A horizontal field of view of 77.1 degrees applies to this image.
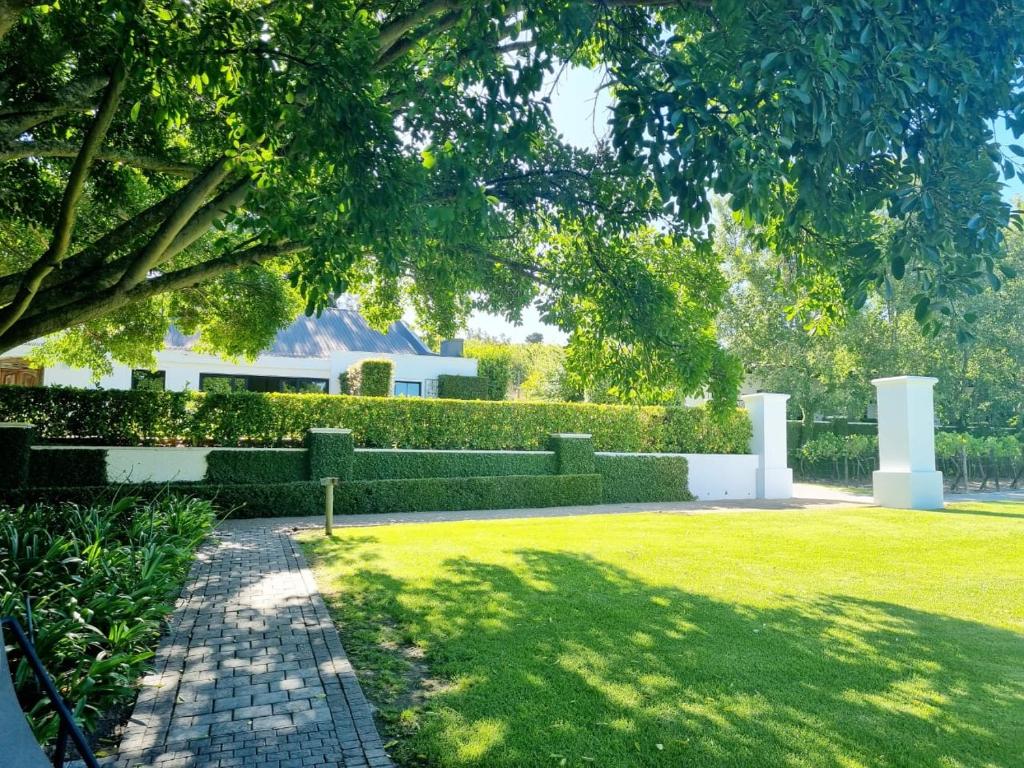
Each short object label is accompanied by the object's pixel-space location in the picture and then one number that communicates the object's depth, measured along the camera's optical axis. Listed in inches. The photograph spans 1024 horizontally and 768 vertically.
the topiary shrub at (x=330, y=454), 530.9
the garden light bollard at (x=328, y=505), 399.9
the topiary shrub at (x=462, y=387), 1016.2
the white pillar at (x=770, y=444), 744.3
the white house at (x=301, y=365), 866.1
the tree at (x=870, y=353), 884.6
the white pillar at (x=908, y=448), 590.2
